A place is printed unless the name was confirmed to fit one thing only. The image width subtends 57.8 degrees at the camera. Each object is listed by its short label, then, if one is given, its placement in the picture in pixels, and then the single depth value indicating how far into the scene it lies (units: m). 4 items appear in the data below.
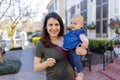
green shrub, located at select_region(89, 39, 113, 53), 5.37
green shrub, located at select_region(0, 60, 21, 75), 4.37
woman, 1.08
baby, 1.07
